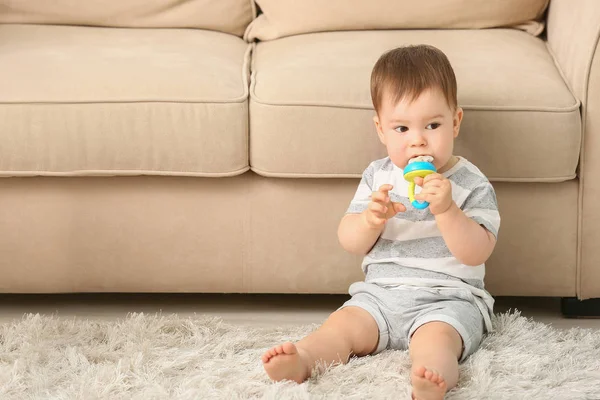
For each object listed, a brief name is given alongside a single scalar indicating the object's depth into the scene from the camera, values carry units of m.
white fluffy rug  2.07
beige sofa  2.29
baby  2.14
